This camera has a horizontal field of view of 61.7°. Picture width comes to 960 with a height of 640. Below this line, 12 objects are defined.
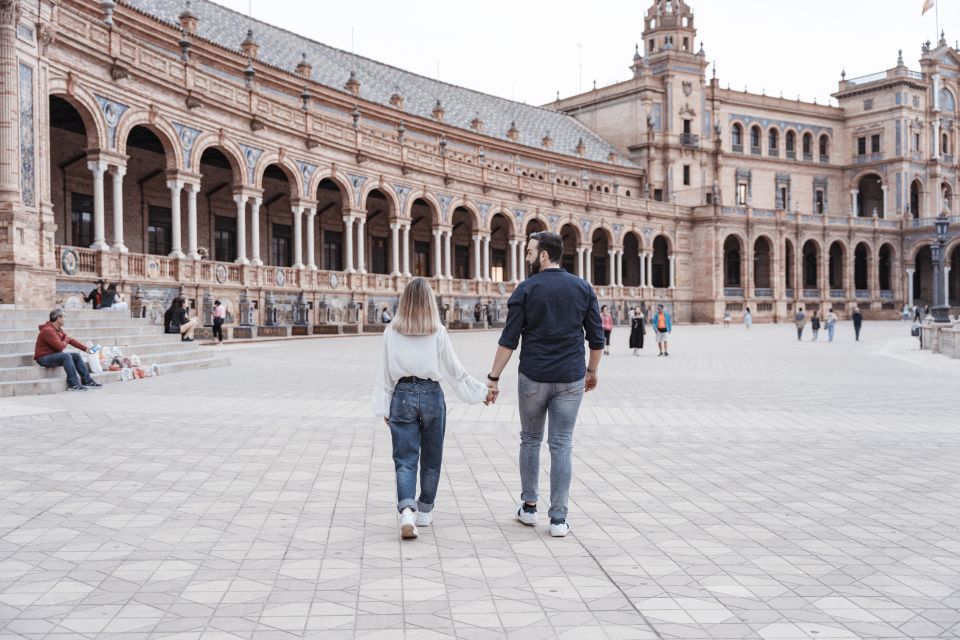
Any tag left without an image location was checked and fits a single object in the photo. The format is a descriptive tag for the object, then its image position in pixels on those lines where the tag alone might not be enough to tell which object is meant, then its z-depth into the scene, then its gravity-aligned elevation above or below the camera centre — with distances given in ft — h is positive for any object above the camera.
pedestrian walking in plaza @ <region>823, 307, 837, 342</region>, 106.80 -2.32
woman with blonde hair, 17.30 -1.66
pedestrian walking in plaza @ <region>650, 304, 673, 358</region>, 77.51 -1.73
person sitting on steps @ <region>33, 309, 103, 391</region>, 42.93 -1.66
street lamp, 93.25 +3.32
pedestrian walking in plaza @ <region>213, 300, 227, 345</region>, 84.53 -0.36
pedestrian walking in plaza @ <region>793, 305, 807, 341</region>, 109.40 -1.94
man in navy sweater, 17.29 -0.95
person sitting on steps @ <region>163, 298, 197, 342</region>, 71.51 -0.27
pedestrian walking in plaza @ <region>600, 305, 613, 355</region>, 81.83 -1.35
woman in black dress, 78.43 -1.93
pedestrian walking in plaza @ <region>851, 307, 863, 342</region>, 111.34 -2.14
